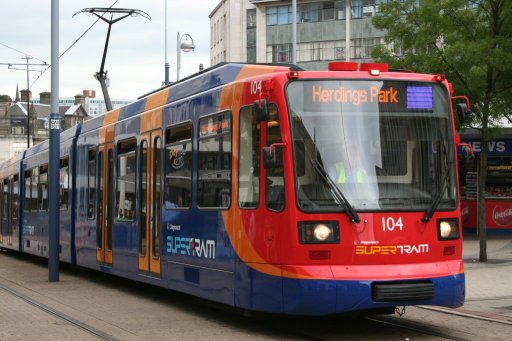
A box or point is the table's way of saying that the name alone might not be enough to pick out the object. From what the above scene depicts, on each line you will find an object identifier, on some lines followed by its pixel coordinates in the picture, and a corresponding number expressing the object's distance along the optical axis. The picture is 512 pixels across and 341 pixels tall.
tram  8.93
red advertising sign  27.66
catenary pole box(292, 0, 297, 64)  26.63
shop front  27.69
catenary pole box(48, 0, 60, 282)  17.14
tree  18.27
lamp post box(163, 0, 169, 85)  34.20
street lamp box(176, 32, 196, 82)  29.23
